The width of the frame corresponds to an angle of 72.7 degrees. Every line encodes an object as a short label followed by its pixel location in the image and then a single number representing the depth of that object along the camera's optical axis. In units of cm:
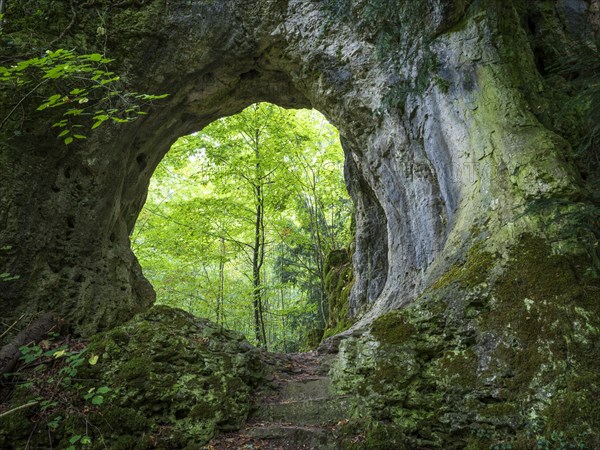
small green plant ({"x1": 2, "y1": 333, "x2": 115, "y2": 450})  375
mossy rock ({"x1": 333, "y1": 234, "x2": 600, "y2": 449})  336
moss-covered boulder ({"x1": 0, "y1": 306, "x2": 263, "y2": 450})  377
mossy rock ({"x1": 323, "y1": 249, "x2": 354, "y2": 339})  1166
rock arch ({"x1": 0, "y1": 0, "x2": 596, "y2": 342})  523
